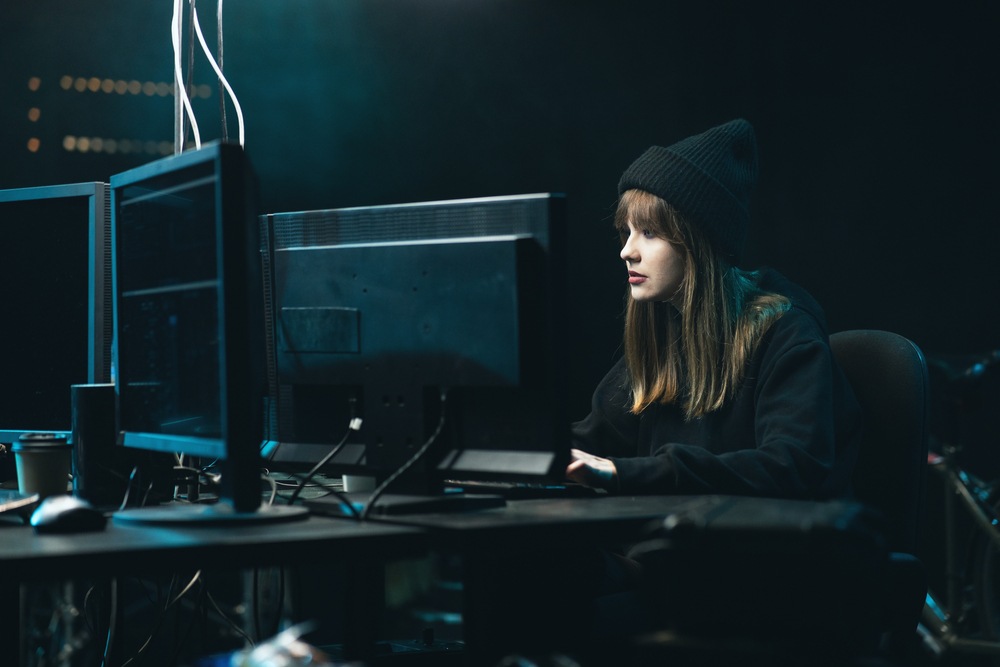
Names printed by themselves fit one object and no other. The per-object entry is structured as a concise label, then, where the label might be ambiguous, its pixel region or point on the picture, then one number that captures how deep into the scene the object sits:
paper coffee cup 3.03
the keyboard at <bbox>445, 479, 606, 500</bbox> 3.08
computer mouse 2.66
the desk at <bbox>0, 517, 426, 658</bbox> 2.50
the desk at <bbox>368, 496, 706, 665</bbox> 2.68
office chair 3.21
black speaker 3.03
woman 3.15
